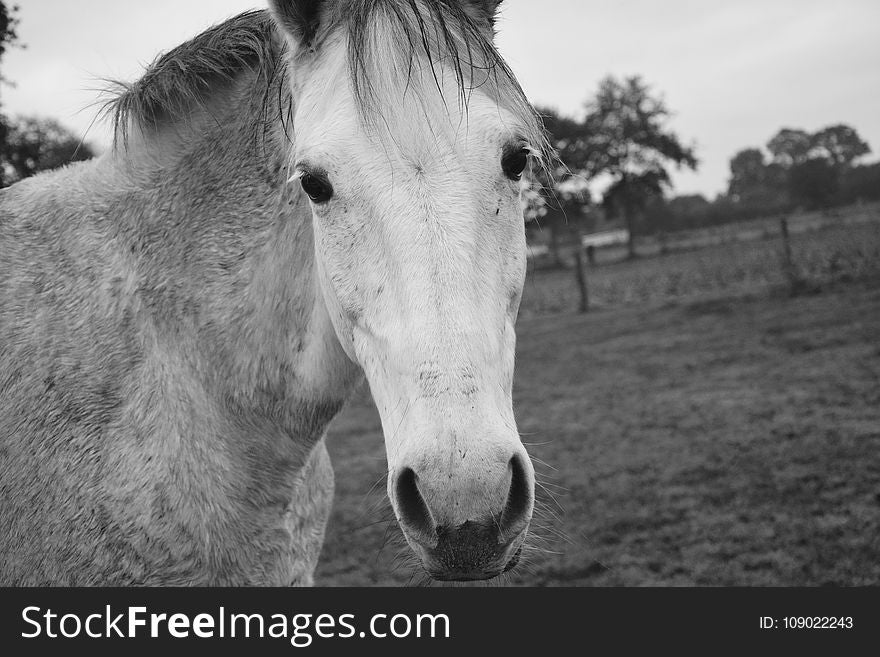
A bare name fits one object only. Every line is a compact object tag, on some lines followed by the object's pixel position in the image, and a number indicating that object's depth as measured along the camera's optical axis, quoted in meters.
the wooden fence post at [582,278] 16.52
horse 1.42
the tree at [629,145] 41.56
